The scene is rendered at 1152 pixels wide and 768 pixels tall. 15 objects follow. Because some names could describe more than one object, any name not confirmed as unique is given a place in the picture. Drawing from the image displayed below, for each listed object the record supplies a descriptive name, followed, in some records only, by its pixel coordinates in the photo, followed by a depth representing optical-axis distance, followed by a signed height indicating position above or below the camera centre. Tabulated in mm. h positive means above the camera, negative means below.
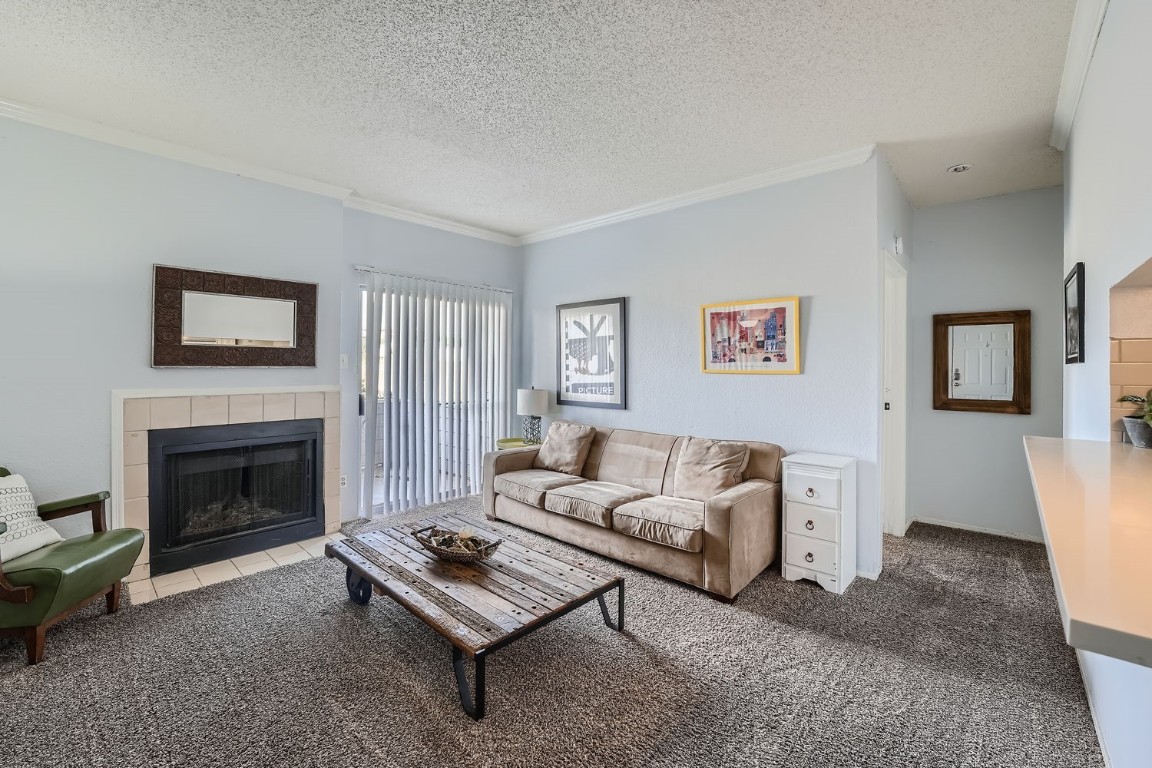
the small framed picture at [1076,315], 2258 +329
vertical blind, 4301 -31
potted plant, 1625 -133
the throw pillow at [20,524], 2377 -692
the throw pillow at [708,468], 3357 -567
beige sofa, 2867 -799
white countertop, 576 -251
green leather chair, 2162 -865
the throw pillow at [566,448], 4297 -556
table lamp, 4887 -185
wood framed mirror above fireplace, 3180 +420
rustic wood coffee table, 1938 -920
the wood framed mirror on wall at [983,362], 3803 +180
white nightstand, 2943 -808
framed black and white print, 4500 +278
